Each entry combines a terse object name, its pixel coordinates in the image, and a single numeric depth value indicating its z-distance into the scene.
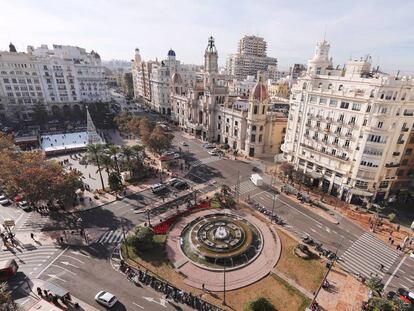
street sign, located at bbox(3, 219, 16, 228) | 51.23
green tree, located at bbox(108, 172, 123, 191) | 68.31
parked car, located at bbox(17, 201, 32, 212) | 62.66
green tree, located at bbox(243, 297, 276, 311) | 34.25
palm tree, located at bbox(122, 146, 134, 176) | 73.16
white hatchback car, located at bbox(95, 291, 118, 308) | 37.59
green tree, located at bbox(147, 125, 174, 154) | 81.94
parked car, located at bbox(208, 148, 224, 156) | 100.95
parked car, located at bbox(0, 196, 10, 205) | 64.56
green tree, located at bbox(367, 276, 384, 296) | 37.94
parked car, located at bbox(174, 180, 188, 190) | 74.31
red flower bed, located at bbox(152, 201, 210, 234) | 55.38
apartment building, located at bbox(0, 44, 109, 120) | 119.31
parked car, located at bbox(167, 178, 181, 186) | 75.28
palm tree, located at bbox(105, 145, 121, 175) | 68.81
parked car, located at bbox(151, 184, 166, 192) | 71.50
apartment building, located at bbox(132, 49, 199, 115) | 155.12
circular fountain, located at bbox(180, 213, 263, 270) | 47.94
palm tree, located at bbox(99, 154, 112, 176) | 68.00
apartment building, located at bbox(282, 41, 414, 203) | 57.72
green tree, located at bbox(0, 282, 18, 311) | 29.60
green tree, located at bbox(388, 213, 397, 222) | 57.69
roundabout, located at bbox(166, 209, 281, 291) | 44.41
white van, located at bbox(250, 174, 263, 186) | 75.62
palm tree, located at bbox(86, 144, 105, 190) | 66.31
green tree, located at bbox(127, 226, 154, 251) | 47.50
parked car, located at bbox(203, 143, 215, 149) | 108.56
